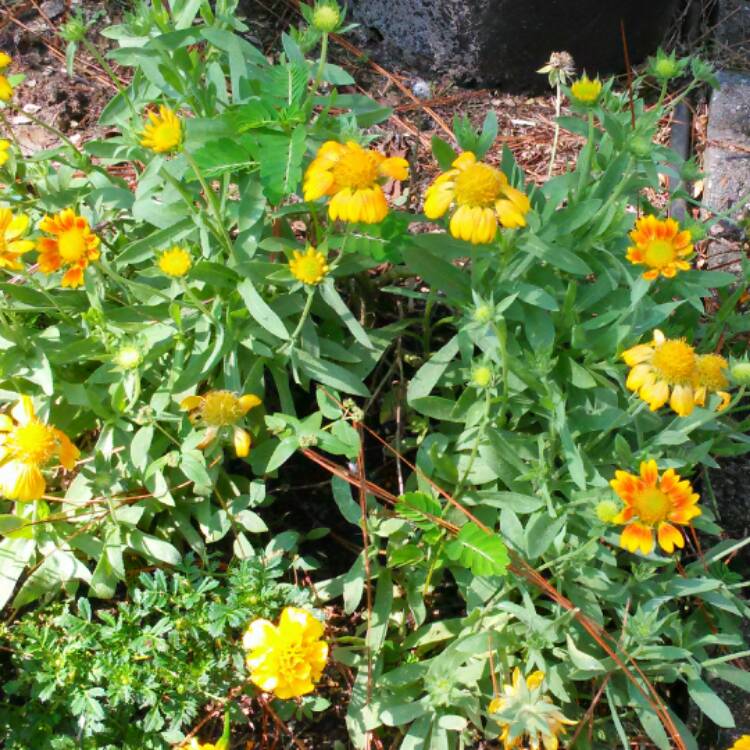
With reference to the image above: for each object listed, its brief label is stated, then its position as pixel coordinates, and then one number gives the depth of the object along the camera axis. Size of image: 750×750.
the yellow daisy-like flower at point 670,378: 0.84
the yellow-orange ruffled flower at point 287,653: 0.83
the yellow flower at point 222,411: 0.90
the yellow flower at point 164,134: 0.88
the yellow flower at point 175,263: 0.89
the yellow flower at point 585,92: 0.94
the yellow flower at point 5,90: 0.93
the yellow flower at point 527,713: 0.86
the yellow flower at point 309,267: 0.89
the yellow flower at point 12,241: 0.90
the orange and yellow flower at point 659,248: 0.92
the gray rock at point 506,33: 1.33
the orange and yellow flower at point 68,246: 0.91
